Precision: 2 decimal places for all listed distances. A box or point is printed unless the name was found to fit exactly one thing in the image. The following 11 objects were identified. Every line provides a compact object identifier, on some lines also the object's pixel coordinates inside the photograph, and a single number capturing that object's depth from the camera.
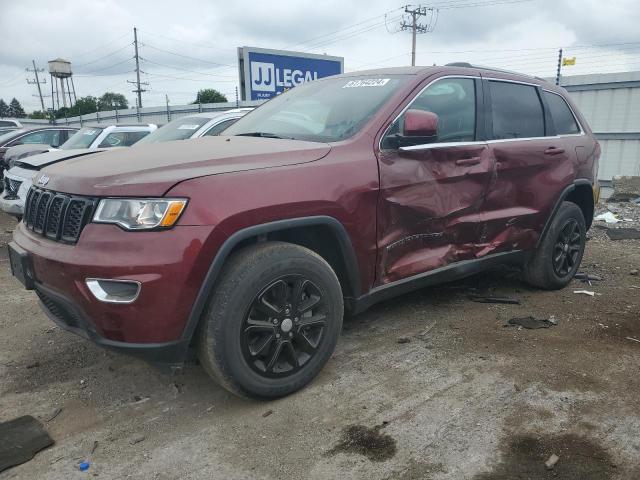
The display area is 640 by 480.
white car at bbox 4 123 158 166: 9.09
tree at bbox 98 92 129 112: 73.43
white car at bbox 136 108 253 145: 7.21
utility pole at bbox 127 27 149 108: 48.97
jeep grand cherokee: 2.47
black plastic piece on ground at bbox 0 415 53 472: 2.53
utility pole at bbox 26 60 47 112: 80.62
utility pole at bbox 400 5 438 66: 44.91
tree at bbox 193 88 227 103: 40.06
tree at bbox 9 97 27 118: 77.88
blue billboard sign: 12.68
